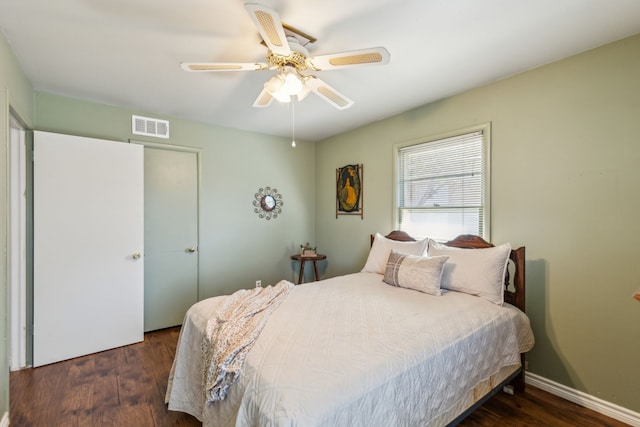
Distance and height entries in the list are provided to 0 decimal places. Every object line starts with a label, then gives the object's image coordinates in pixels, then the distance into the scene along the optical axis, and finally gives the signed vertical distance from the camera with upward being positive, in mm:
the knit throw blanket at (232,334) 1319 -666
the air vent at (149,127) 3109 +918
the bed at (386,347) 1146 -679
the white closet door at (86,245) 2543 -332
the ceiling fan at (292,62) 1426 +844
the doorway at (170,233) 3211 -262
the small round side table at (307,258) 3830 -644
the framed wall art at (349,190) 3738 +271
